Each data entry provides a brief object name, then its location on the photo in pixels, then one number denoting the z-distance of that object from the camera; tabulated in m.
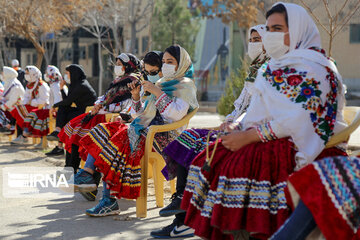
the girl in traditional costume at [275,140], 2.95
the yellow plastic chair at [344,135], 3.11
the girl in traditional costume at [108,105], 5.90
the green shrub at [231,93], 10.87
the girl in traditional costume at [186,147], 3.68
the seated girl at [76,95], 7.59
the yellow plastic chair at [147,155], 4.68
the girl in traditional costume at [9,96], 10.94
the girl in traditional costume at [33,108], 9.79
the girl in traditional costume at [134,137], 4.63
